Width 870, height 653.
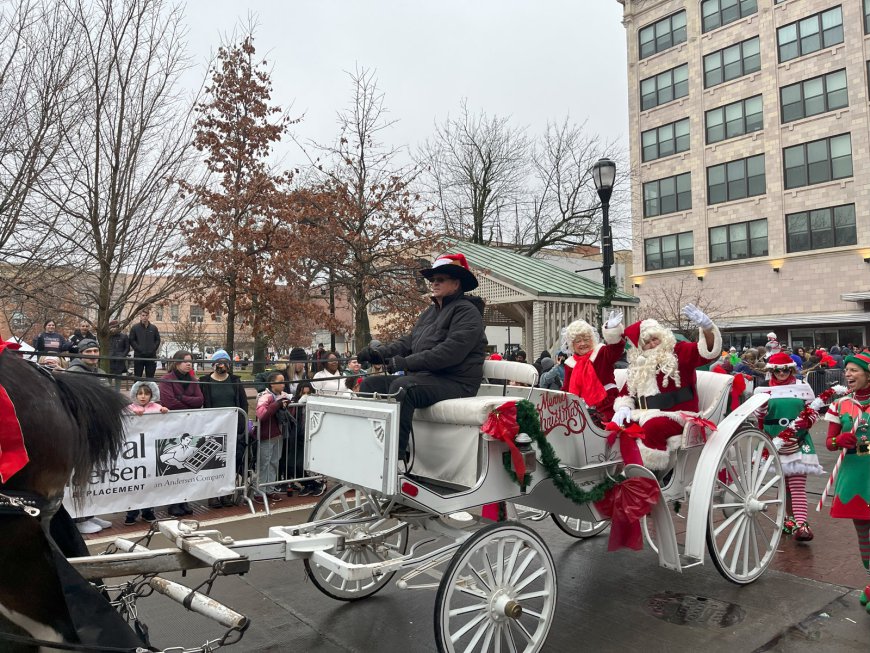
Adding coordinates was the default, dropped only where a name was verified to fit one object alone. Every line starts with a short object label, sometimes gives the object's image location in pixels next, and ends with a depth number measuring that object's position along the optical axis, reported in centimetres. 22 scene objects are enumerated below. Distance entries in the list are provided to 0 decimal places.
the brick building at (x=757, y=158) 2750
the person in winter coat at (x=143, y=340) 1095
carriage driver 388
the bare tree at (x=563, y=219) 3003
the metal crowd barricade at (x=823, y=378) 1809
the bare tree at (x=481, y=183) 3128
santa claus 477
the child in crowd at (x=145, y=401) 664
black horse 253
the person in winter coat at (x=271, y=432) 754
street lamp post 962
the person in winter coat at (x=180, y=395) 690
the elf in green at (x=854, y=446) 439
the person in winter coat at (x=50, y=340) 927
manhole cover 409
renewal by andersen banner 621
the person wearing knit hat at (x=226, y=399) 729
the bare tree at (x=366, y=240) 1254
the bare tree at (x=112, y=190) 798
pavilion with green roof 1552
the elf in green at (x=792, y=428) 590
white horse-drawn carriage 331
